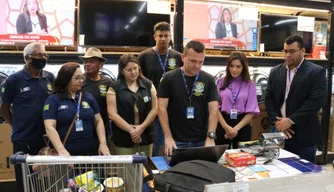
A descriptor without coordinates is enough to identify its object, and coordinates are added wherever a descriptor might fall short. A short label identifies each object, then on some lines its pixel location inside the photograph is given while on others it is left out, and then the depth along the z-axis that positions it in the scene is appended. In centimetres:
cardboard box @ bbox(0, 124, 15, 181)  318
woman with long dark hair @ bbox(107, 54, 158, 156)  261
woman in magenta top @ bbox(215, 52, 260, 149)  290
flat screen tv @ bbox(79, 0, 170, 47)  325
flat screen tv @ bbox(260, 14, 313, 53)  402
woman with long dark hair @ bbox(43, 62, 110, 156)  221
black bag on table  137
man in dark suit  271
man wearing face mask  248
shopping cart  125
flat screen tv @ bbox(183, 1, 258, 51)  365
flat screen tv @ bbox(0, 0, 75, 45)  304
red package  199
